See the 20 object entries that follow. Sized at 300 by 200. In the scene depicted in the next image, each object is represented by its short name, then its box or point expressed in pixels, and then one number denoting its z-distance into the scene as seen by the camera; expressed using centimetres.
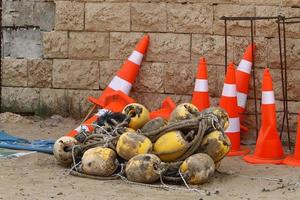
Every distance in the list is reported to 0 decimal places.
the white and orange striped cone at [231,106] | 729
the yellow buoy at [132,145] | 580
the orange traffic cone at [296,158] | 666
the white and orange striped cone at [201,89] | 758
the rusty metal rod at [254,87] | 775
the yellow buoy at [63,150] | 621
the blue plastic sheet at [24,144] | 709
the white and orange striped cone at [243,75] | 772
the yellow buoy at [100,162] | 581
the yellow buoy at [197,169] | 561
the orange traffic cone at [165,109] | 750
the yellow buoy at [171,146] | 581
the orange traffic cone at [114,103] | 771
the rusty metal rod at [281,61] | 759
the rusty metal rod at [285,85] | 759
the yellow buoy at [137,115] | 632
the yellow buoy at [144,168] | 559
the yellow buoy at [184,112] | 612
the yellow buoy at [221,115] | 610
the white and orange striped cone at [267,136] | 684
